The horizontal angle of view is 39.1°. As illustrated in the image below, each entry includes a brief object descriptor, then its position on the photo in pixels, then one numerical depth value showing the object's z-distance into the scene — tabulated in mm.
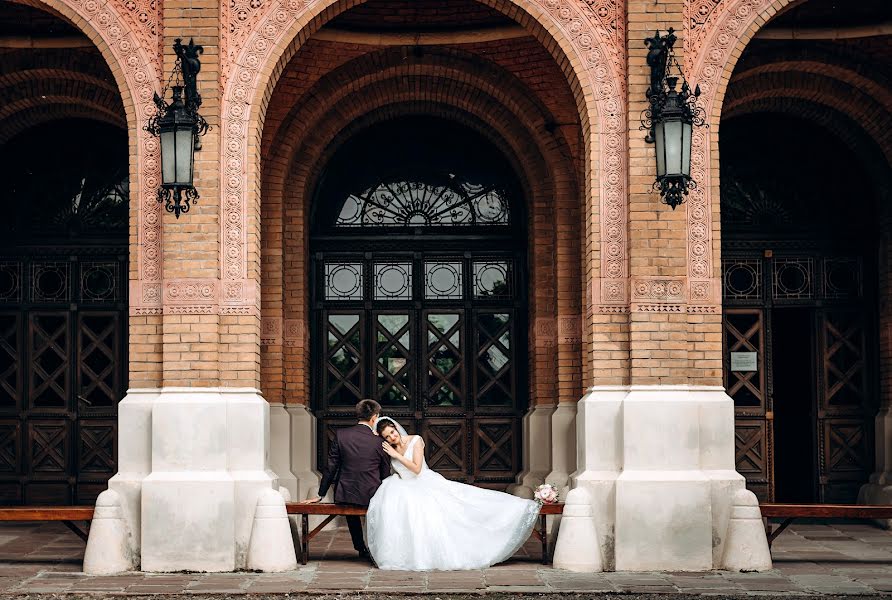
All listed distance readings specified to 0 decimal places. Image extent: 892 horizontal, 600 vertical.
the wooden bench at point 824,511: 11234
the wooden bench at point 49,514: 11031
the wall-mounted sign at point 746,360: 14953
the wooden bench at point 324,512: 11172
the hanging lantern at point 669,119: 10812
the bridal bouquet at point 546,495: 11422
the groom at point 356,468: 11531
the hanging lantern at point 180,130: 10875
